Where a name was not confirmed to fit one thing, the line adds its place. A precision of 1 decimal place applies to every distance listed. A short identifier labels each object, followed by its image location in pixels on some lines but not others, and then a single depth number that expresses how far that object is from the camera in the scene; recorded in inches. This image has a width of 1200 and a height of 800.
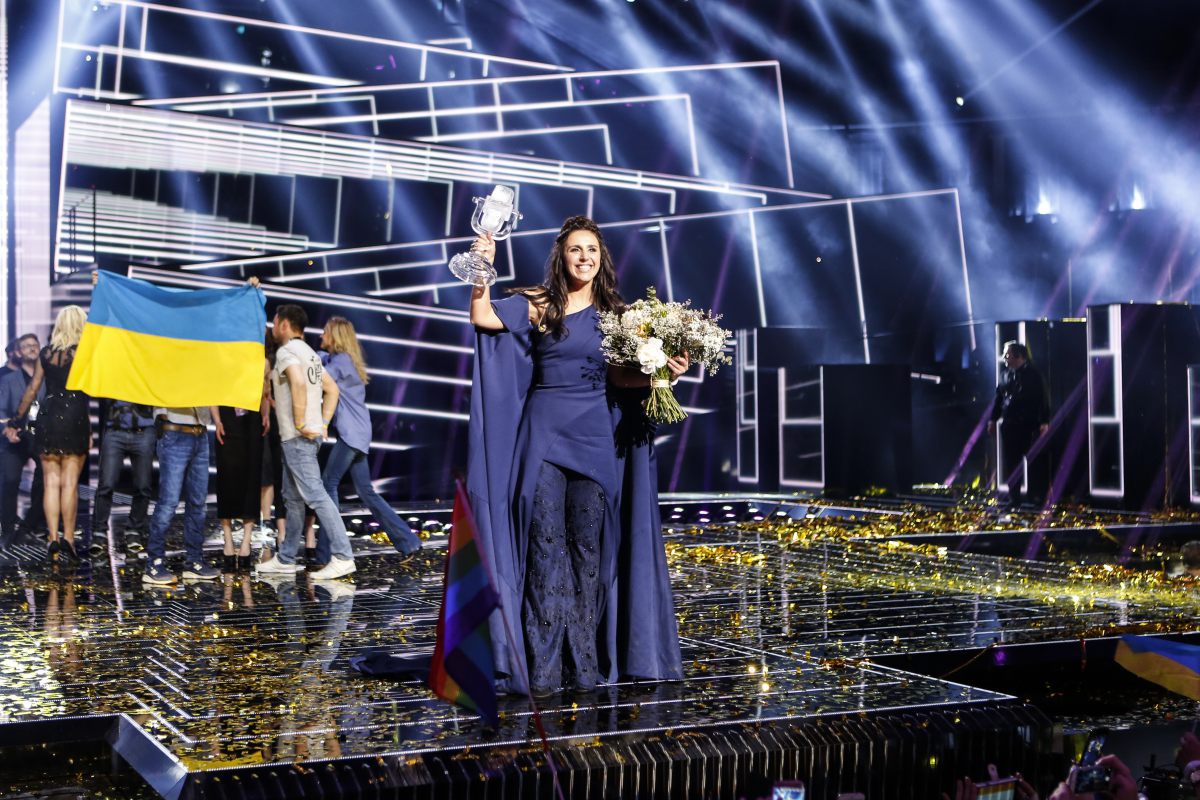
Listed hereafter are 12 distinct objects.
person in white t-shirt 334.0
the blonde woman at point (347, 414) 356.8
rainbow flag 139.3
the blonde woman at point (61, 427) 379.2
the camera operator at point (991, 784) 153.6
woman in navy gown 194.5
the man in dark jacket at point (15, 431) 411.2
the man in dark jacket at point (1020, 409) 534.3
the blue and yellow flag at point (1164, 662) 184.1
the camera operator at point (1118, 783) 145.9
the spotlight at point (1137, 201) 650.8
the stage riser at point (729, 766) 151.3
